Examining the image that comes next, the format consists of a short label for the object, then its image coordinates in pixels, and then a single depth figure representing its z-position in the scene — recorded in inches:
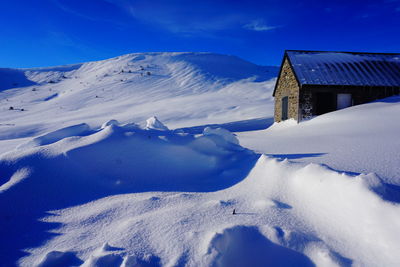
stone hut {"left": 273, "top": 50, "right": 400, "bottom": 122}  414.9
